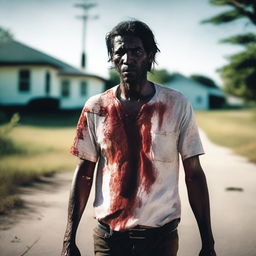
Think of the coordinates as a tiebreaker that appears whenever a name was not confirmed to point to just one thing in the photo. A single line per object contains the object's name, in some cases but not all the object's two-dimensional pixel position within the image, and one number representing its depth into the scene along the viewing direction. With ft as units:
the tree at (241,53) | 55.46
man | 6.98
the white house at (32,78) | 102.47
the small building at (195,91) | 239.91
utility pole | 152.15
